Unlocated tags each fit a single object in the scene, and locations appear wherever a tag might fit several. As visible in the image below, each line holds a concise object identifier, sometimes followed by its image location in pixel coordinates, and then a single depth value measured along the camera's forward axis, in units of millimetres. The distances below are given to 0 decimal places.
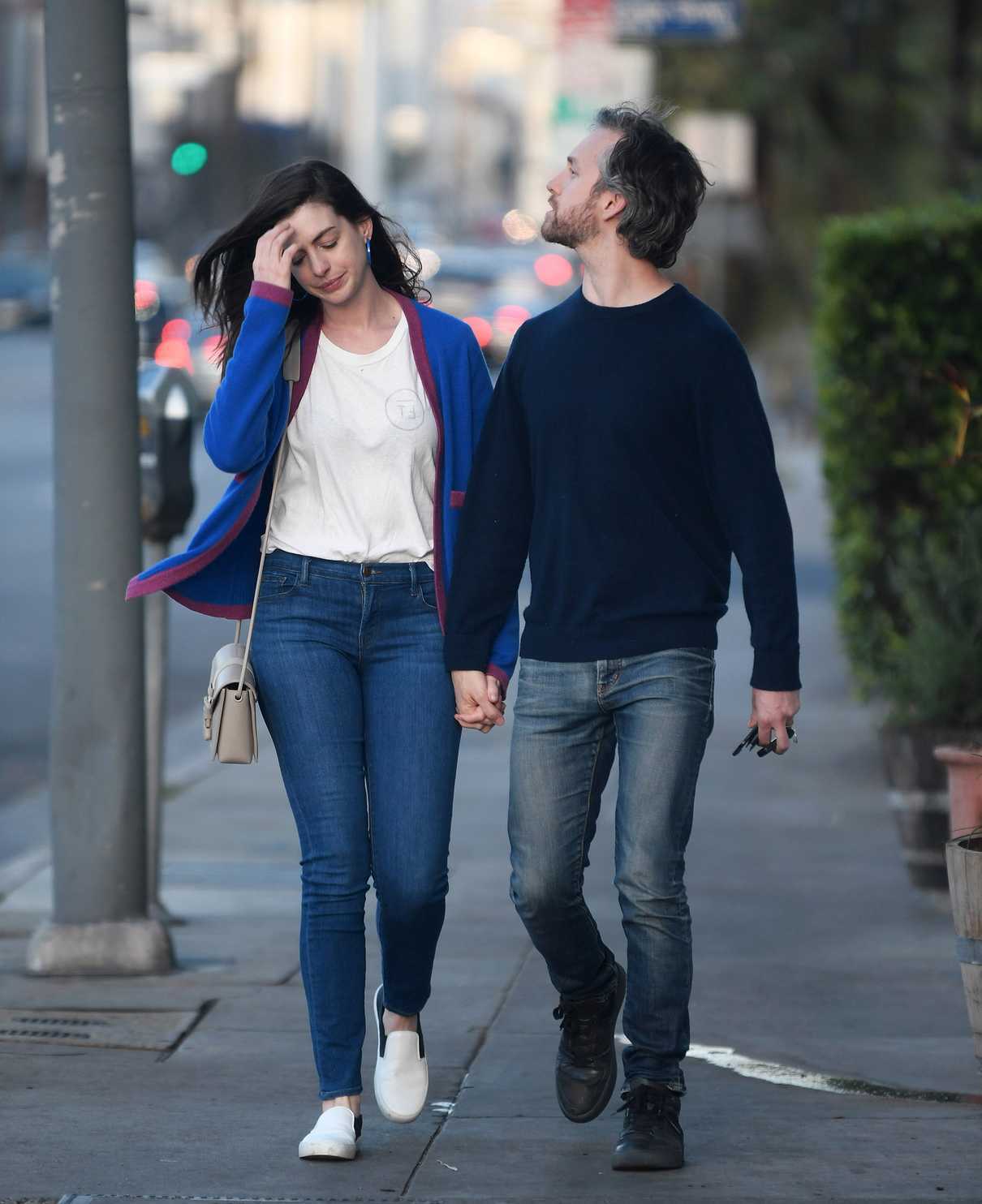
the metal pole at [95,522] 11734
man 8406
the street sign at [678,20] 31156
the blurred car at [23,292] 73812
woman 8664
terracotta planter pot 11461
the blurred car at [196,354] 45844
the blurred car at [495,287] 57344
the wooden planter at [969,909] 8891
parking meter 12734
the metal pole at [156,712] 12906
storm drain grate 10609
